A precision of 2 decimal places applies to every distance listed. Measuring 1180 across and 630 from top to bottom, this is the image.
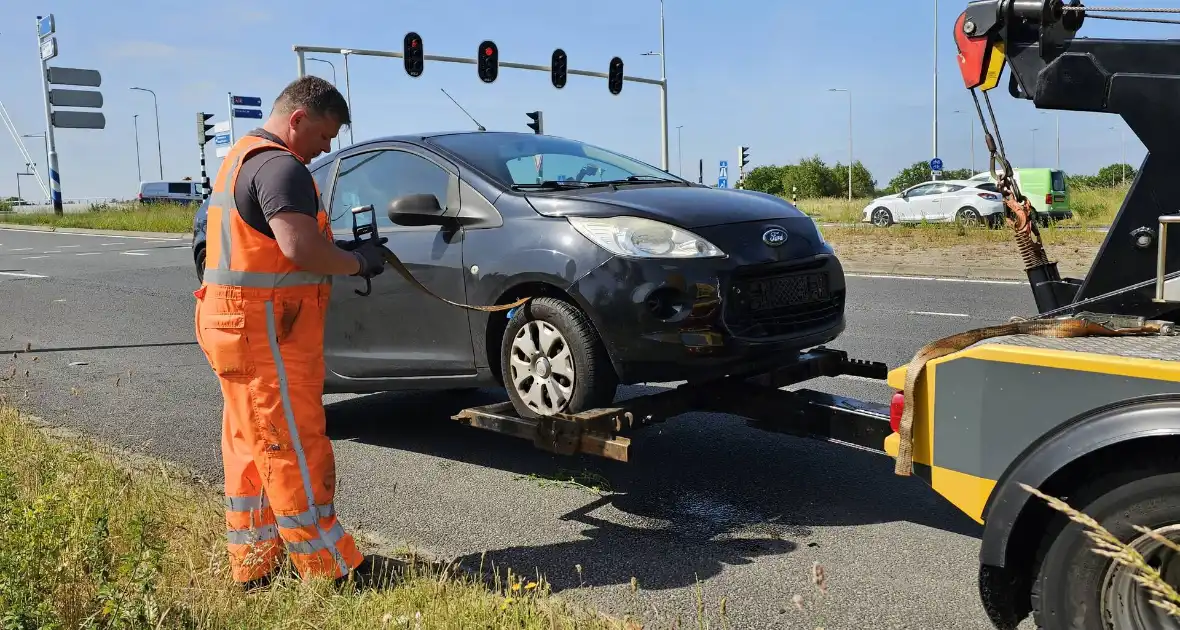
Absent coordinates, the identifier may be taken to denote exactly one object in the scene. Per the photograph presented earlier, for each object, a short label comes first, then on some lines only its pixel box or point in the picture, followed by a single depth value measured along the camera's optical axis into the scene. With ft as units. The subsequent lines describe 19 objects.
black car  13.52
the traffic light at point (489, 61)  87.66
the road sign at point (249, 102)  91.56
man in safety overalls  10.57
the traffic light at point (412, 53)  84.64
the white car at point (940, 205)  81.30
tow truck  7.78
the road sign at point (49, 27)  112.37
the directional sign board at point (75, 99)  103.91
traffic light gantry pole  83.30
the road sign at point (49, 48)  111.96
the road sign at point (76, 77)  105.29
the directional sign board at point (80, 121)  105.81
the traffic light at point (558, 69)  92.32
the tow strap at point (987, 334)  9.28
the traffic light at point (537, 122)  88.42
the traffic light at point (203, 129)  94.74
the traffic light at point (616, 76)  97.35
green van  81.20
